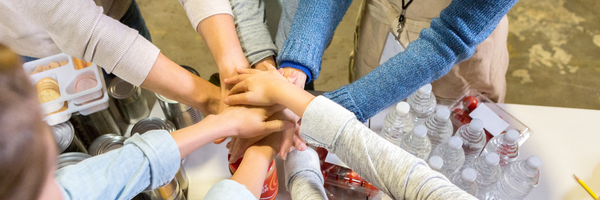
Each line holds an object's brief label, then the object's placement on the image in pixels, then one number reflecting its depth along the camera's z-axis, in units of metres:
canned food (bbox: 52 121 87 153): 0.78
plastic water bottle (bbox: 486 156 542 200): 0.75
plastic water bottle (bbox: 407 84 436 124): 0.93
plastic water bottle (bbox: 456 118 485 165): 0.78
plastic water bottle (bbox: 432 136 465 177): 0.80
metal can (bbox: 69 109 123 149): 0.88
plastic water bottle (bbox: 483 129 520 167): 0.80
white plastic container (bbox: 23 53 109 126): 0.83
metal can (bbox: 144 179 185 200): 0.77
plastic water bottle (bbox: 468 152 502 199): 0.74
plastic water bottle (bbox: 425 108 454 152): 0.86
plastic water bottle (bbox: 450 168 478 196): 0.71
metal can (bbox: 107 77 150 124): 0.96
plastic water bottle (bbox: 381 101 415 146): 0.89
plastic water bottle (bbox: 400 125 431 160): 0.80
